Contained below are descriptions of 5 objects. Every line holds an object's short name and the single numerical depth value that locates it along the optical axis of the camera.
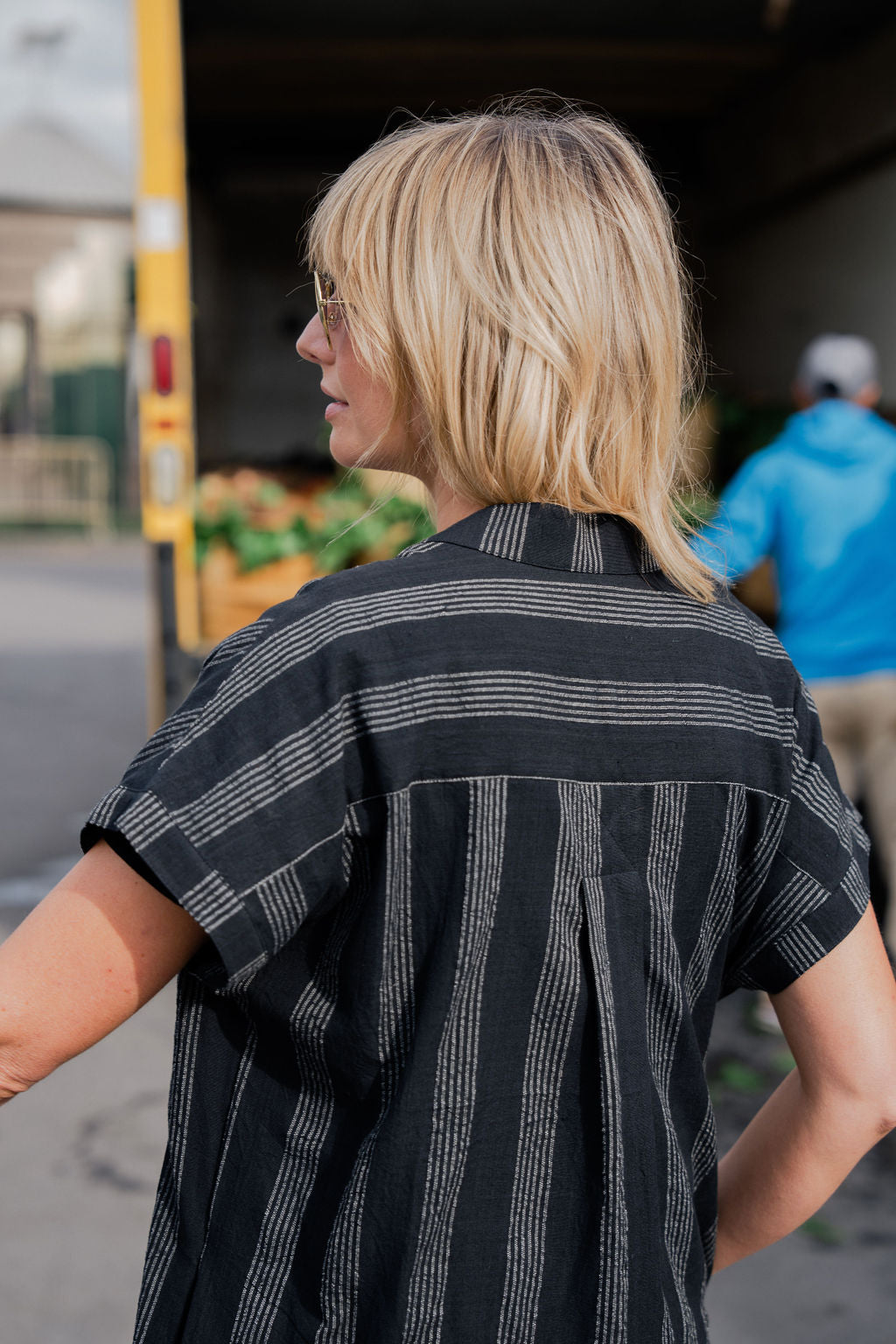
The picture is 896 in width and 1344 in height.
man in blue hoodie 4.04
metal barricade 22.88
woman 0.92
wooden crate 5.04
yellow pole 4.59
